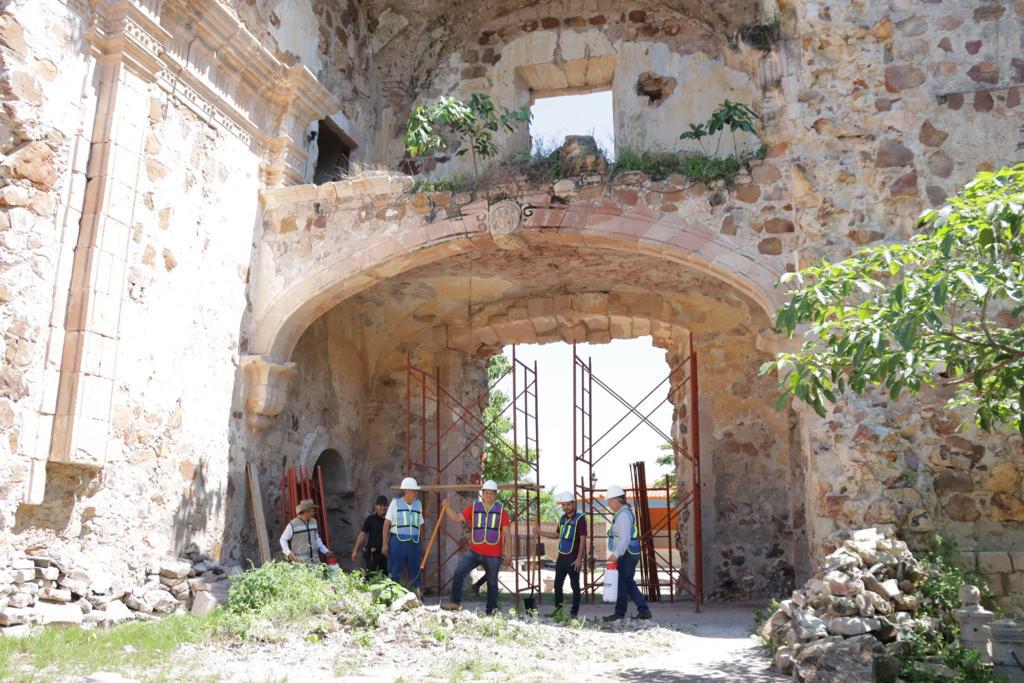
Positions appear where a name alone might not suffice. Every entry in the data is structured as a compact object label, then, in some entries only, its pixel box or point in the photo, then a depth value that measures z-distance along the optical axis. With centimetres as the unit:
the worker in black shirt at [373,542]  870
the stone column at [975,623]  496
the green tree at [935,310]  392
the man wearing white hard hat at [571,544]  788
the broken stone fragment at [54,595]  614
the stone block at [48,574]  617
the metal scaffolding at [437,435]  1117
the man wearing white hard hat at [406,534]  807
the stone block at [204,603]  687
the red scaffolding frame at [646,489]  940
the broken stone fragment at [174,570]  719
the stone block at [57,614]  599
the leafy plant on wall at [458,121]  853
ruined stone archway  842
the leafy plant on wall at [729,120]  843
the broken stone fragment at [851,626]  507
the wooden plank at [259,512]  825
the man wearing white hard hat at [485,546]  751
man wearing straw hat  784
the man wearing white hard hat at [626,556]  753
